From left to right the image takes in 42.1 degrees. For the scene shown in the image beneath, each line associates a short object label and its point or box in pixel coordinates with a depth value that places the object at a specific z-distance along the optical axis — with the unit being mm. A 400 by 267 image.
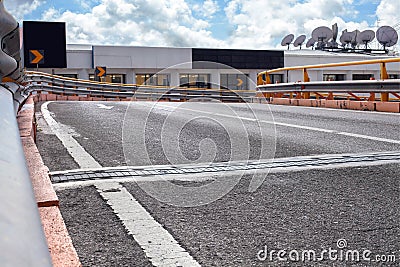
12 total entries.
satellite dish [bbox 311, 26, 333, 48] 61562
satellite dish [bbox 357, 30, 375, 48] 62438
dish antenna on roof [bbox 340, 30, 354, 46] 63688
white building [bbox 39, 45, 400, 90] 43750
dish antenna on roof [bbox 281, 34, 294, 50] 59375
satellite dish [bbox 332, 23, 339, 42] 64188
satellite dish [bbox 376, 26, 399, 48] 56688
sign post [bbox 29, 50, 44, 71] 21719
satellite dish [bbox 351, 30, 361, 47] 63844
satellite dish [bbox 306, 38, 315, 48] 62688
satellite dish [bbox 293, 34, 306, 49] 61969
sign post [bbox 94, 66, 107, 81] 29122
